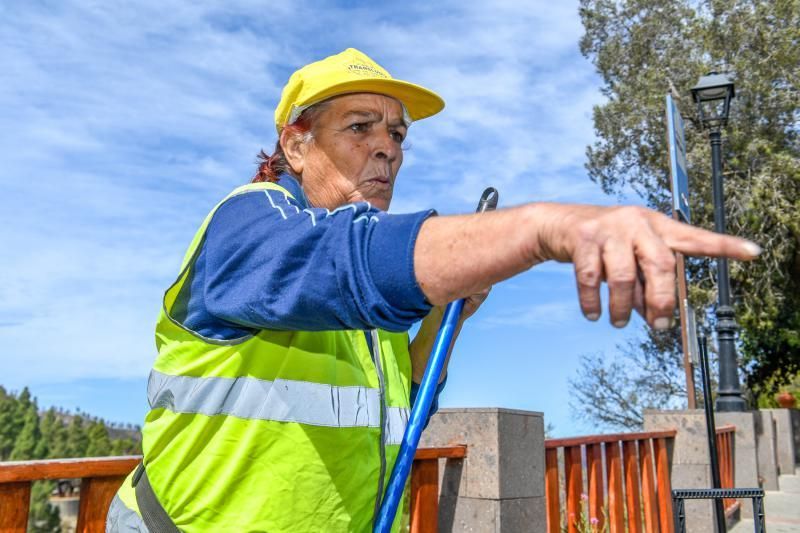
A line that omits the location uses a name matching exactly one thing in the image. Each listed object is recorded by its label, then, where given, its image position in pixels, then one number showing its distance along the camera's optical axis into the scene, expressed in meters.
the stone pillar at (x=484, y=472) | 4.29
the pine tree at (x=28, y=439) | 94.31
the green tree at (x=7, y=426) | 98.69
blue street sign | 6.22
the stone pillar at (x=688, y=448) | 8.65
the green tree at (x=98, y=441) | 82.62
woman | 1.12
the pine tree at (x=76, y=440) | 87.50
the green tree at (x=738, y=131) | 20.44
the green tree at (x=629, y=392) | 22.20
